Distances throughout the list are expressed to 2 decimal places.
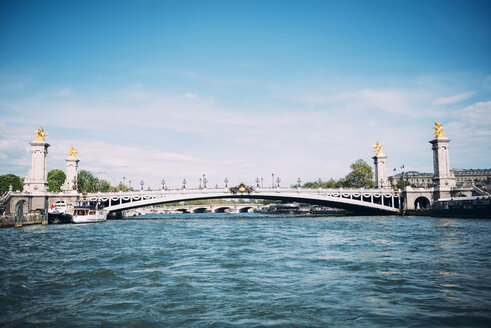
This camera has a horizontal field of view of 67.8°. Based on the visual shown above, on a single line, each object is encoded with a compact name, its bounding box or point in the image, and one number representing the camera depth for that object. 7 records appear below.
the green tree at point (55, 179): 80.93
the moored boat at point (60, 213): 44.04
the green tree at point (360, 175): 78.07
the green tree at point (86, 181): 83.59
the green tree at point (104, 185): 95.59
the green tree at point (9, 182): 77.62
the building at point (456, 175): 109.69
